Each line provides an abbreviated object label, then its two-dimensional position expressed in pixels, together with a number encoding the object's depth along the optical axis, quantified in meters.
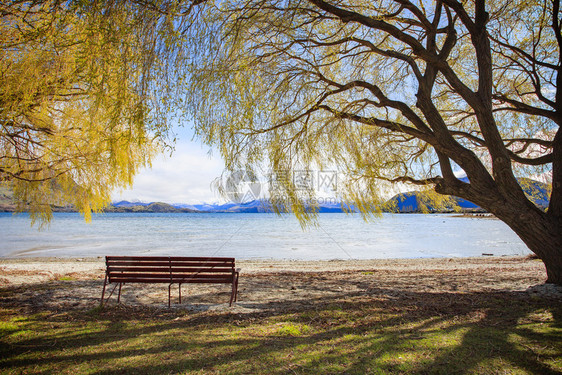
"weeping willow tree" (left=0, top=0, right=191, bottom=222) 3.86
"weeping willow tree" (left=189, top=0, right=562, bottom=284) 5.23
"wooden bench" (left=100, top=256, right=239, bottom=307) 5.31
